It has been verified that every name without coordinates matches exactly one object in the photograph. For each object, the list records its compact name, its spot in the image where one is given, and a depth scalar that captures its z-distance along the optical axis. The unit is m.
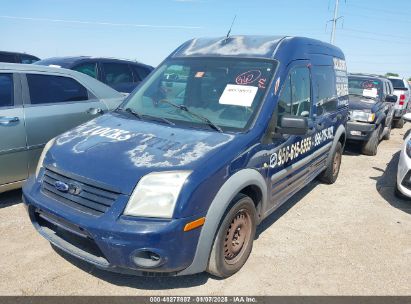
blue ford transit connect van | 2.49
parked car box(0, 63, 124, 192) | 4.07
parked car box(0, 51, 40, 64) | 10.00
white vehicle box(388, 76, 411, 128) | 12.15
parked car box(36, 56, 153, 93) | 6.85
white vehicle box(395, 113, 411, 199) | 4.72
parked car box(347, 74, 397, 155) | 7.68
